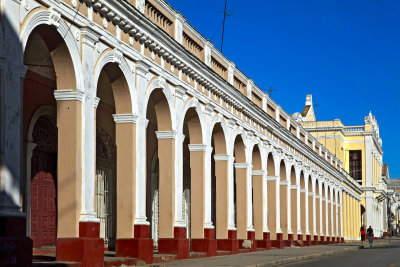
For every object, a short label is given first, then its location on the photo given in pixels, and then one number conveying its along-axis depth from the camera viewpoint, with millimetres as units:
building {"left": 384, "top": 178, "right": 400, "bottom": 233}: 124200
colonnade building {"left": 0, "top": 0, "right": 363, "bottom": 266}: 11500
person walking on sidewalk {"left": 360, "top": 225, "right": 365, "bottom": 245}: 44238
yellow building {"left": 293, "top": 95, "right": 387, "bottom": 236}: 64375
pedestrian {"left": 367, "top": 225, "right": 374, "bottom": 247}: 42925
